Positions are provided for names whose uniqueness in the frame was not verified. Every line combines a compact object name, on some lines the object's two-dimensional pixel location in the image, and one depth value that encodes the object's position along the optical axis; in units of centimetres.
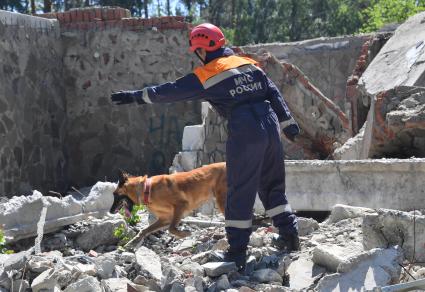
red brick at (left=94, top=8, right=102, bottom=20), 1314
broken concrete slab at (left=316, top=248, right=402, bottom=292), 476
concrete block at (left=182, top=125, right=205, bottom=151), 1083
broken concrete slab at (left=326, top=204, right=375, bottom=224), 663
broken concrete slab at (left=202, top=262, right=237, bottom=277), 540
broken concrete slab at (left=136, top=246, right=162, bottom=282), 557
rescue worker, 557
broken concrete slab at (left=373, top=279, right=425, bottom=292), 428
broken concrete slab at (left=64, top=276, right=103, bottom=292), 490
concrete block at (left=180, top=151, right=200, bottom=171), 1067
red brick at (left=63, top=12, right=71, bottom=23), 1309
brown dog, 727
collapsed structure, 527
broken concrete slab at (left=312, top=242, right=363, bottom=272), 527
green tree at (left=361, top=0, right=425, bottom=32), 2249
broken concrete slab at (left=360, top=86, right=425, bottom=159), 809
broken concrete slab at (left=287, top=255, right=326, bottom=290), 527
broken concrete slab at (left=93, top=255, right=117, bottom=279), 543
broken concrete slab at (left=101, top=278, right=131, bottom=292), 514
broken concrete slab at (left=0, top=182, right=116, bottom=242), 668
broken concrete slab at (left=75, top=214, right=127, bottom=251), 712
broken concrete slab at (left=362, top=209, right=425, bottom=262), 519
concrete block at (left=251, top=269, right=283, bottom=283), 530
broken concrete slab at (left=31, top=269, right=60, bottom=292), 501
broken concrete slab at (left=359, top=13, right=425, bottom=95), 959
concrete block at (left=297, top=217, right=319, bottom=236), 660
